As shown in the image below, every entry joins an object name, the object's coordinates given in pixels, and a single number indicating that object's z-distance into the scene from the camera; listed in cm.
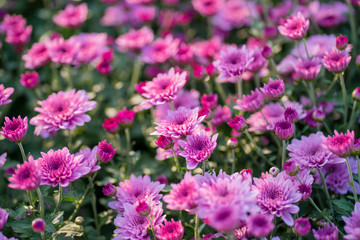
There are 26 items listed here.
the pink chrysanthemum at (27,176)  118
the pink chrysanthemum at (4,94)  128
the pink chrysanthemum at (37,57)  141
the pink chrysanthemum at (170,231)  119
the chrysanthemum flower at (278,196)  120
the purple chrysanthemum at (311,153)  123
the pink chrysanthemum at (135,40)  147
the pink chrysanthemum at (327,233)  118
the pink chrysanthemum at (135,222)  122
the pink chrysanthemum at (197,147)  122
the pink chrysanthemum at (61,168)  122
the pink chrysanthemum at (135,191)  124
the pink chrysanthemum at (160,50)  143
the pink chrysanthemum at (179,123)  123
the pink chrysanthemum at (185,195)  116
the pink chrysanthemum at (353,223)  117
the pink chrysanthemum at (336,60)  127
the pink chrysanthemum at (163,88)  129
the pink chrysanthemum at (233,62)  128
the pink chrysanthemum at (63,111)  129
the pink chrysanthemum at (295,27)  129
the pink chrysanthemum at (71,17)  152
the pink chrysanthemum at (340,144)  119
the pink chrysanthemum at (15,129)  123
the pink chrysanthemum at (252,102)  127
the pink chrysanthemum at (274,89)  125
